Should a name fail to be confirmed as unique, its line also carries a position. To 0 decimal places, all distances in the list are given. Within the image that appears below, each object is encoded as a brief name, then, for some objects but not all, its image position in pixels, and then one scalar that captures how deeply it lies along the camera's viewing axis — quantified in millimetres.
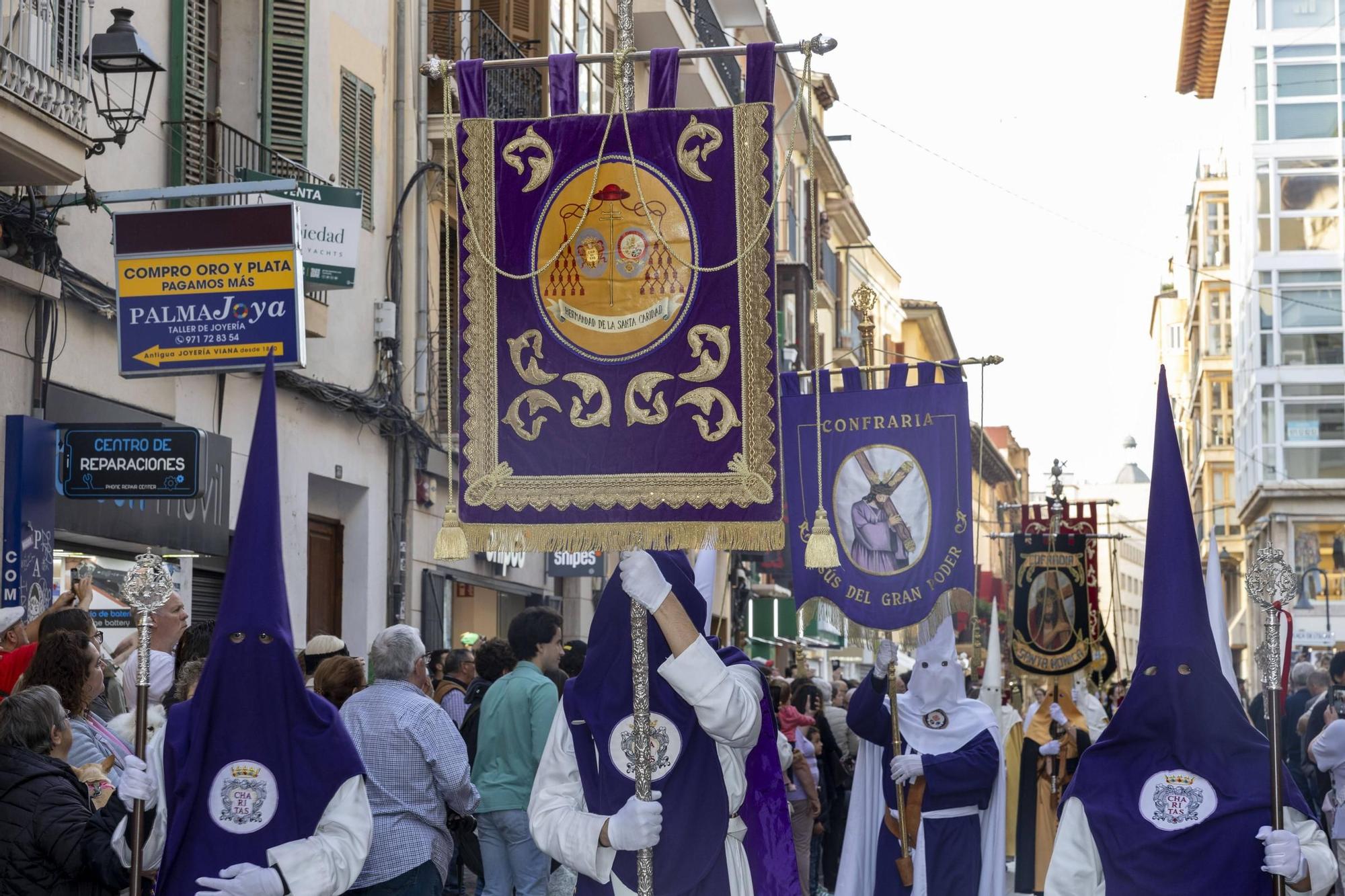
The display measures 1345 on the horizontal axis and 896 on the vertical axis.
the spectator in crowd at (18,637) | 7773
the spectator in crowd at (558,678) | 10547
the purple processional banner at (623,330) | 6301
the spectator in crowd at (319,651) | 9586
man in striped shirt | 7453
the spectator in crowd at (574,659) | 12102
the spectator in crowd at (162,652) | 8086
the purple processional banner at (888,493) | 11461
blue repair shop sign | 11172
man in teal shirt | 9867
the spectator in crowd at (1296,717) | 12211
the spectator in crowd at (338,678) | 8180
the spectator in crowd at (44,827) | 5875
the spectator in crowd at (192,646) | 8039
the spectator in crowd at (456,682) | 11516
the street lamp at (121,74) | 11305
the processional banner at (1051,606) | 18656
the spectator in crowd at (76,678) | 6664
